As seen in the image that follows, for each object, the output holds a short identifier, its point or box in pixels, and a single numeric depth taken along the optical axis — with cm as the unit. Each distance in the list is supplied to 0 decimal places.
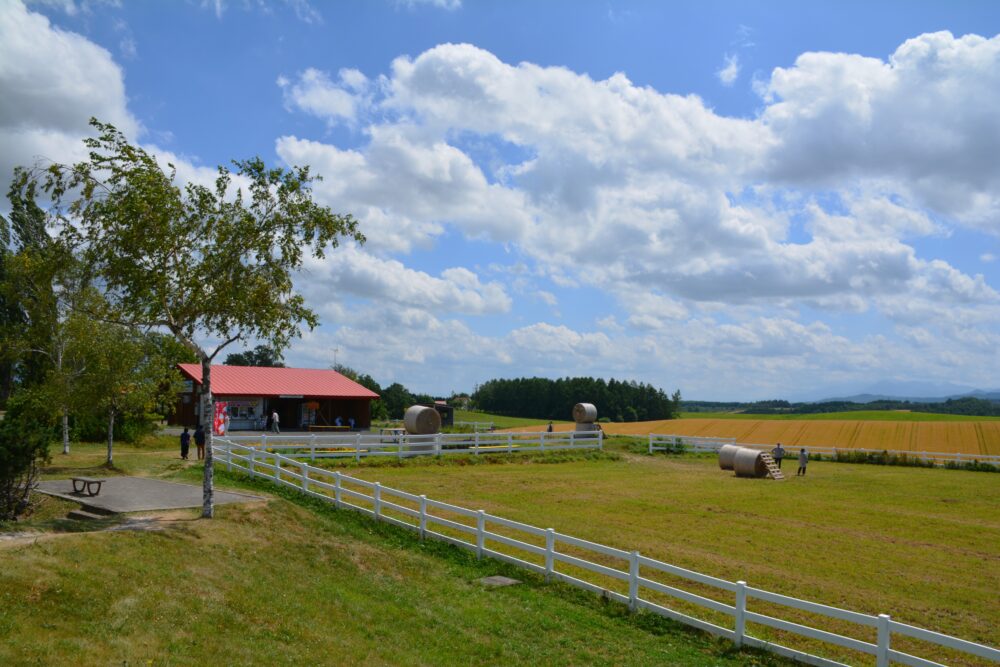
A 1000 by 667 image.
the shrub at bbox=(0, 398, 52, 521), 1570
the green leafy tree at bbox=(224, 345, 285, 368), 10719
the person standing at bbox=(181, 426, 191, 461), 2734
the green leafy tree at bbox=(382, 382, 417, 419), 8482
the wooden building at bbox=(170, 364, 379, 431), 4388
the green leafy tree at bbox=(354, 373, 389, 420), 7138
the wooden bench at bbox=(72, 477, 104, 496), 1784
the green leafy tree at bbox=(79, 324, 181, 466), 2440
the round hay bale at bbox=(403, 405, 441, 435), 3662
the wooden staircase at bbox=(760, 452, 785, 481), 3238
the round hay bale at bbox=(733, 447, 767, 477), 3234
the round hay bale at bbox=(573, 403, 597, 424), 4759
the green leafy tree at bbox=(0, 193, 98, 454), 1619
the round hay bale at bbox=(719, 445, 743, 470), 3466
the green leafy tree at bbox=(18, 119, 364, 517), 1546
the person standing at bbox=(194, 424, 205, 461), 2814
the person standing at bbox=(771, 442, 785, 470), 3569
